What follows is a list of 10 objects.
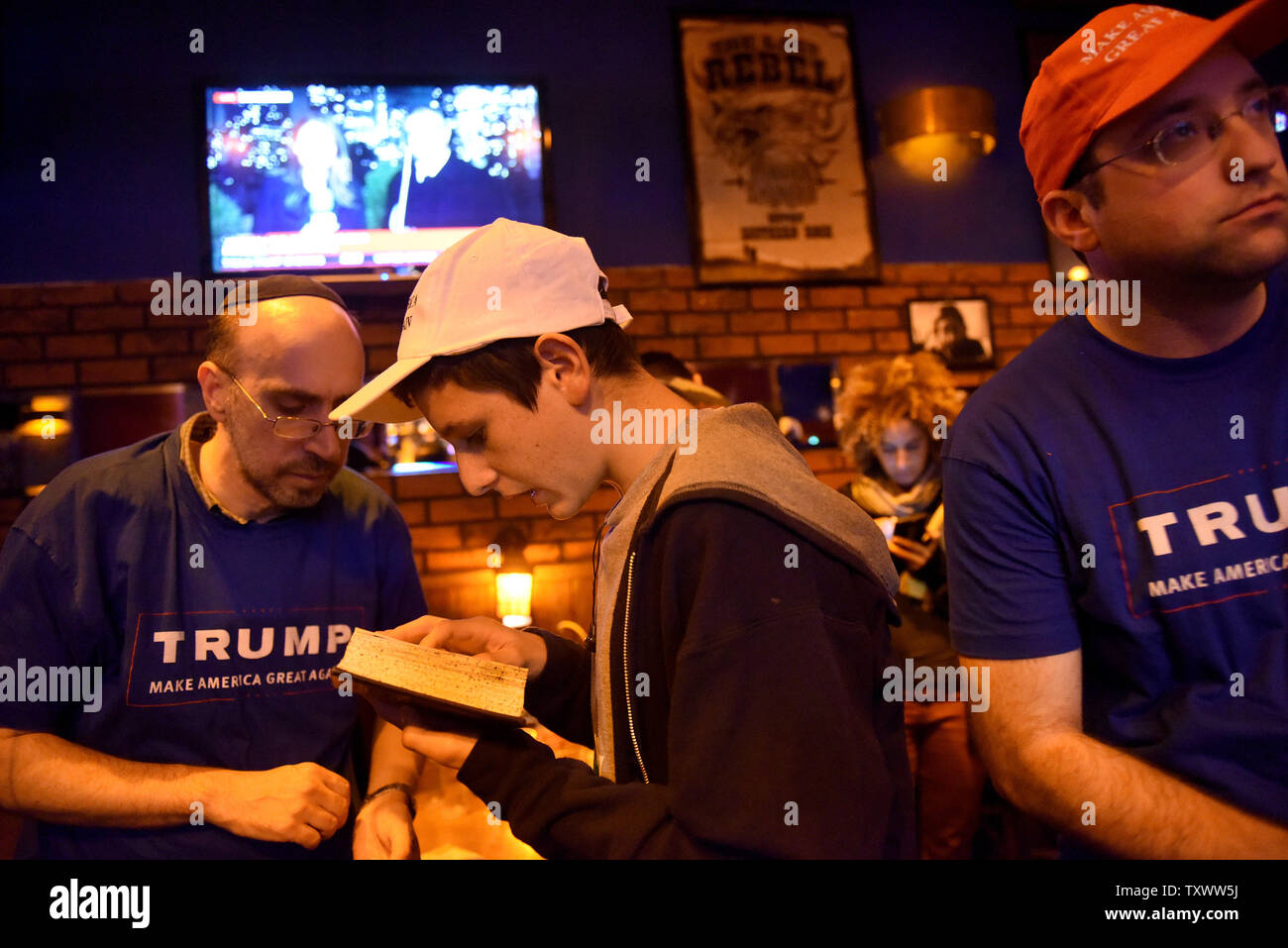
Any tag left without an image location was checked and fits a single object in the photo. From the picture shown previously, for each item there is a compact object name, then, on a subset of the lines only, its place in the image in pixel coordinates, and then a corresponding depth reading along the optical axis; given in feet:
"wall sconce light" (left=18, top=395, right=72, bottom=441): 10.49
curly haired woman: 8.55
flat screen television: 10.55
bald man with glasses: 4.37
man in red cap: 3.43
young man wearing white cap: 2.71
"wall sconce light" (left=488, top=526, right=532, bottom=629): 10.32
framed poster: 12.00
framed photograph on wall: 12.49
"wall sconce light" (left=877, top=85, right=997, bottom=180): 11.89
